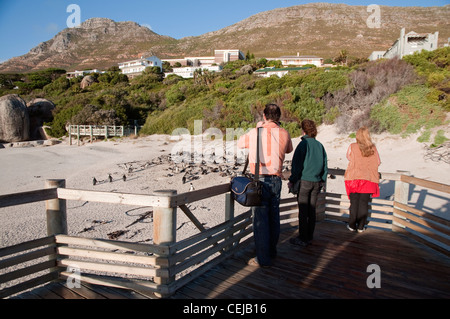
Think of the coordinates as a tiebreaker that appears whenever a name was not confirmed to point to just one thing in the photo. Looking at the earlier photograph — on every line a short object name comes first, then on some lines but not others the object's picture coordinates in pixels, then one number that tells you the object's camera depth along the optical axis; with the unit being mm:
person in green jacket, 3744
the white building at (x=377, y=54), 47594
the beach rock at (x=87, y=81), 53969
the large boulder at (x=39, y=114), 30953
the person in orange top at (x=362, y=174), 4273
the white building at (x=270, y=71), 44012
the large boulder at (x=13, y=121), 28203
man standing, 3168
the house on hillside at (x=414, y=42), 36625
